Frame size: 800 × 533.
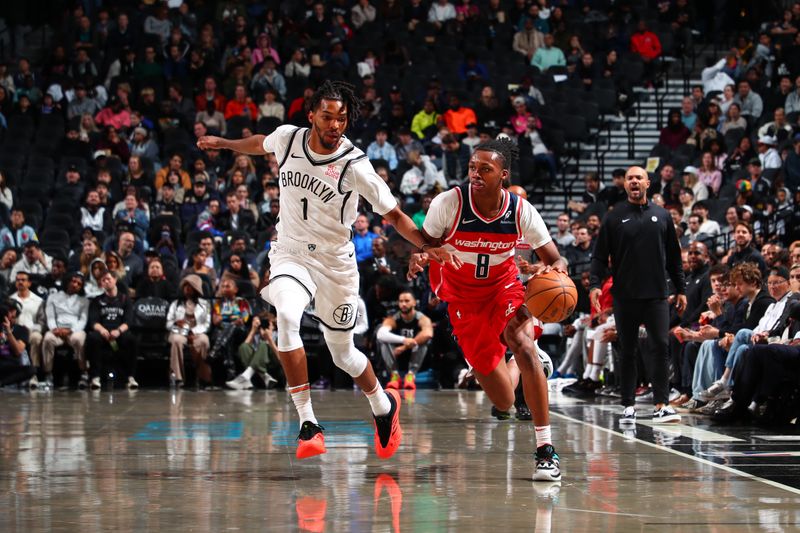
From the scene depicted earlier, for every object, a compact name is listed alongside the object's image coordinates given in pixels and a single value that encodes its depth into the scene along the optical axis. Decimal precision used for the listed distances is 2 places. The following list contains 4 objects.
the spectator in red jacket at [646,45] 21.00
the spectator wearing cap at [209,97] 19.30
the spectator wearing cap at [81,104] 19.30
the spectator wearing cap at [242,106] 19.27
